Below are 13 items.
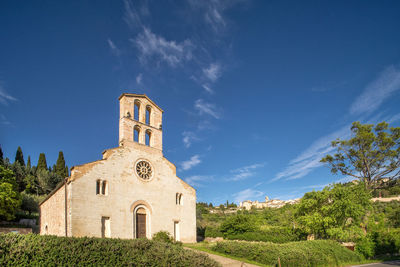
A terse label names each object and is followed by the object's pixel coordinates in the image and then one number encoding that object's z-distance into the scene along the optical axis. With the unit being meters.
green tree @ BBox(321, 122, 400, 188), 28.75
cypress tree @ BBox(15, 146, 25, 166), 52.59
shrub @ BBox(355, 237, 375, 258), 20.12
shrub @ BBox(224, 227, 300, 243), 22.83
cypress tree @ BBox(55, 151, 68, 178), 51.56
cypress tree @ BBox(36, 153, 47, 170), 52.70
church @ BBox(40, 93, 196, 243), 18.33
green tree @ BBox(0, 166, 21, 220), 23.36
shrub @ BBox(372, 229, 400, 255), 21.59
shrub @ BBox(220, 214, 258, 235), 26.30
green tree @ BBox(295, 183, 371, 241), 19.64
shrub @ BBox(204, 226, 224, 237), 27.91
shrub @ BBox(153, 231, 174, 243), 19.85
